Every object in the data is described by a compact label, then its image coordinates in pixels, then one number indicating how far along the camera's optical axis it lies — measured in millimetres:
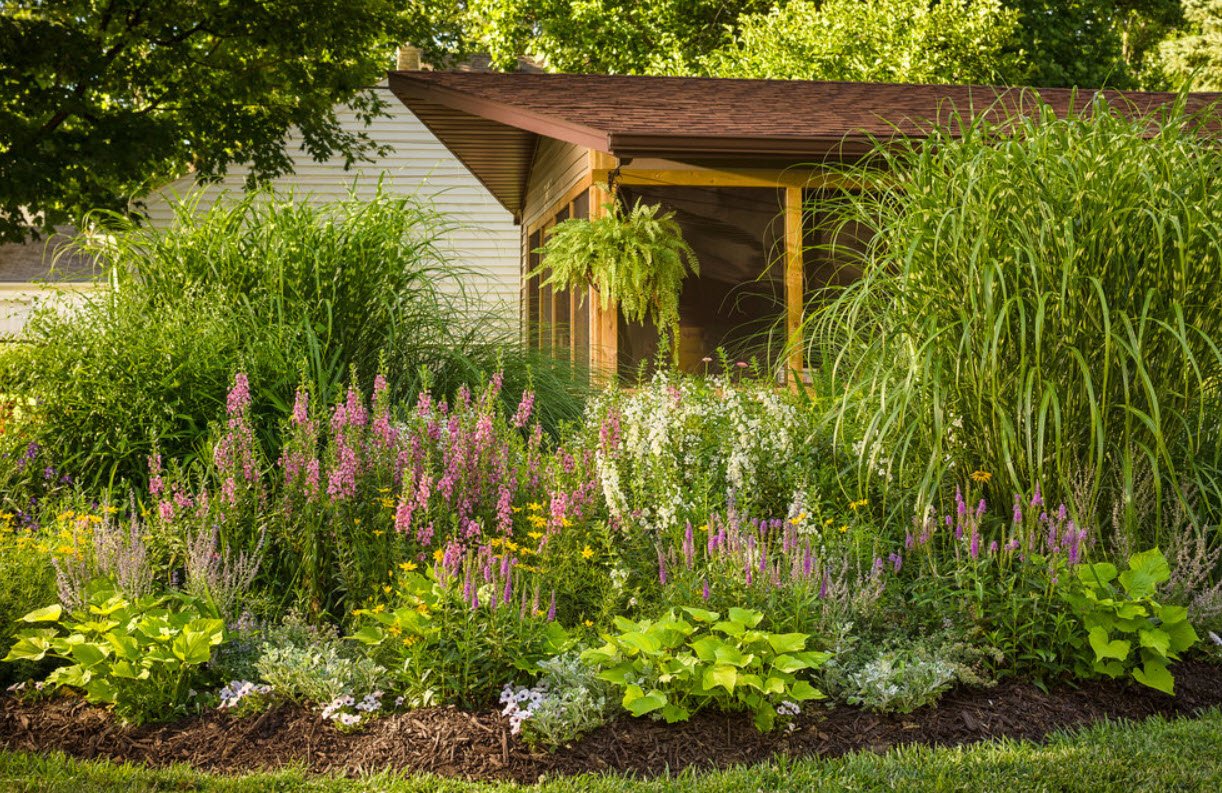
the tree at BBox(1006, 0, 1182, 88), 20766
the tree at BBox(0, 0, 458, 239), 12859
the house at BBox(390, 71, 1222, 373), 9852
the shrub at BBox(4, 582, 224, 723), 3797
